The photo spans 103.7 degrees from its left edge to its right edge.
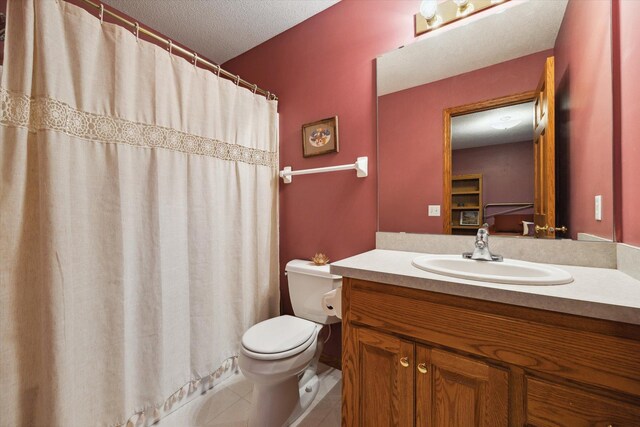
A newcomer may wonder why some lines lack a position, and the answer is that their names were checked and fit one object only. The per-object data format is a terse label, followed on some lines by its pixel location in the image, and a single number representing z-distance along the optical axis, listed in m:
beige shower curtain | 0.93
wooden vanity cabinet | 0.59
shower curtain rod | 1.07
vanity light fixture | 1.24
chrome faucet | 1.05
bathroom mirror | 0.97
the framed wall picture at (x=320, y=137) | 1.66
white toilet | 1.16
